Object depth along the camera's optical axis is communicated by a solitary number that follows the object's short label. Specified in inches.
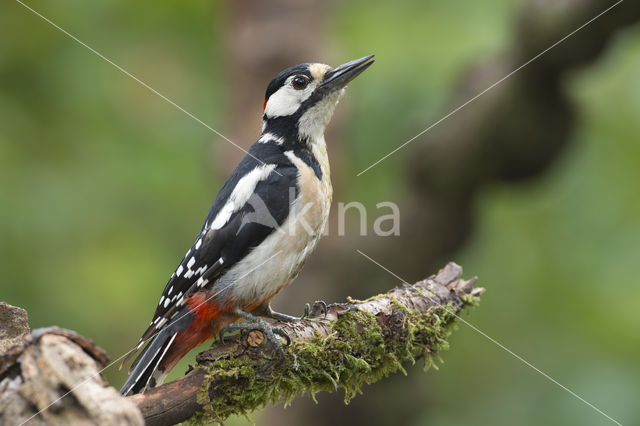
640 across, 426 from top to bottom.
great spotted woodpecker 249.8
